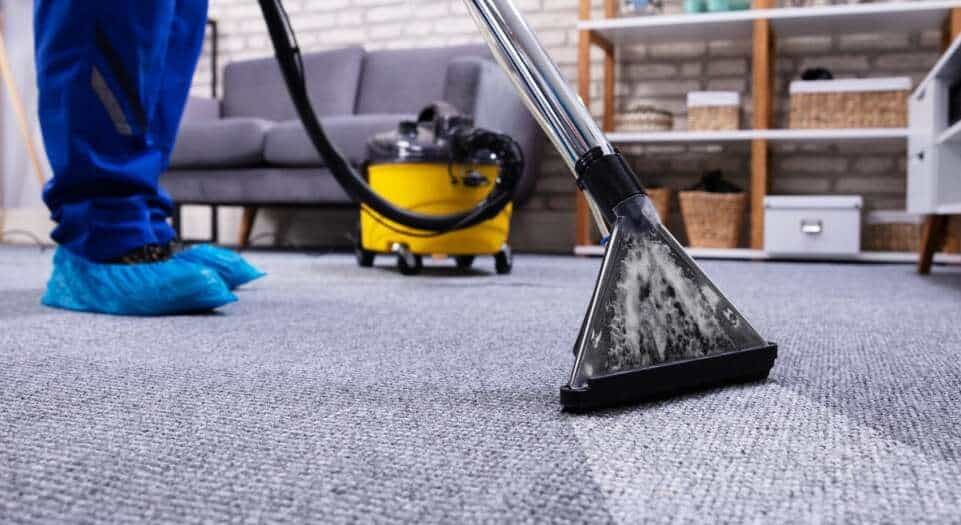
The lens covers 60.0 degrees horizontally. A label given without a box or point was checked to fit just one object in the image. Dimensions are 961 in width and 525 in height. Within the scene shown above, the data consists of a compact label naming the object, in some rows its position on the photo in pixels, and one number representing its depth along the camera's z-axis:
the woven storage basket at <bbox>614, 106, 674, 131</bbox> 2.85
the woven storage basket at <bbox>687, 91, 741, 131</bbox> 2.78
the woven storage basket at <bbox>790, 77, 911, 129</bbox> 2.61
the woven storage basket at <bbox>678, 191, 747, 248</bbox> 2.70
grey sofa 2.79
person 1.03
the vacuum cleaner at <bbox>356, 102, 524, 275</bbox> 1.91
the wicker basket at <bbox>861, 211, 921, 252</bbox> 2.63
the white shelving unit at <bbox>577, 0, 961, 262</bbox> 2.60
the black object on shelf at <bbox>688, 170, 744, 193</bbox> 2.83
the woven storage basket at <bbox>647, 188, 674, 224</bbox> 2.84
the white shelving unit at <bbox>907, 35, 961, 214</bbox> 1.76
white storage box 2.54
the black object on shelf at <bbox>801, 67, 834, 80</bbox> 2.76
